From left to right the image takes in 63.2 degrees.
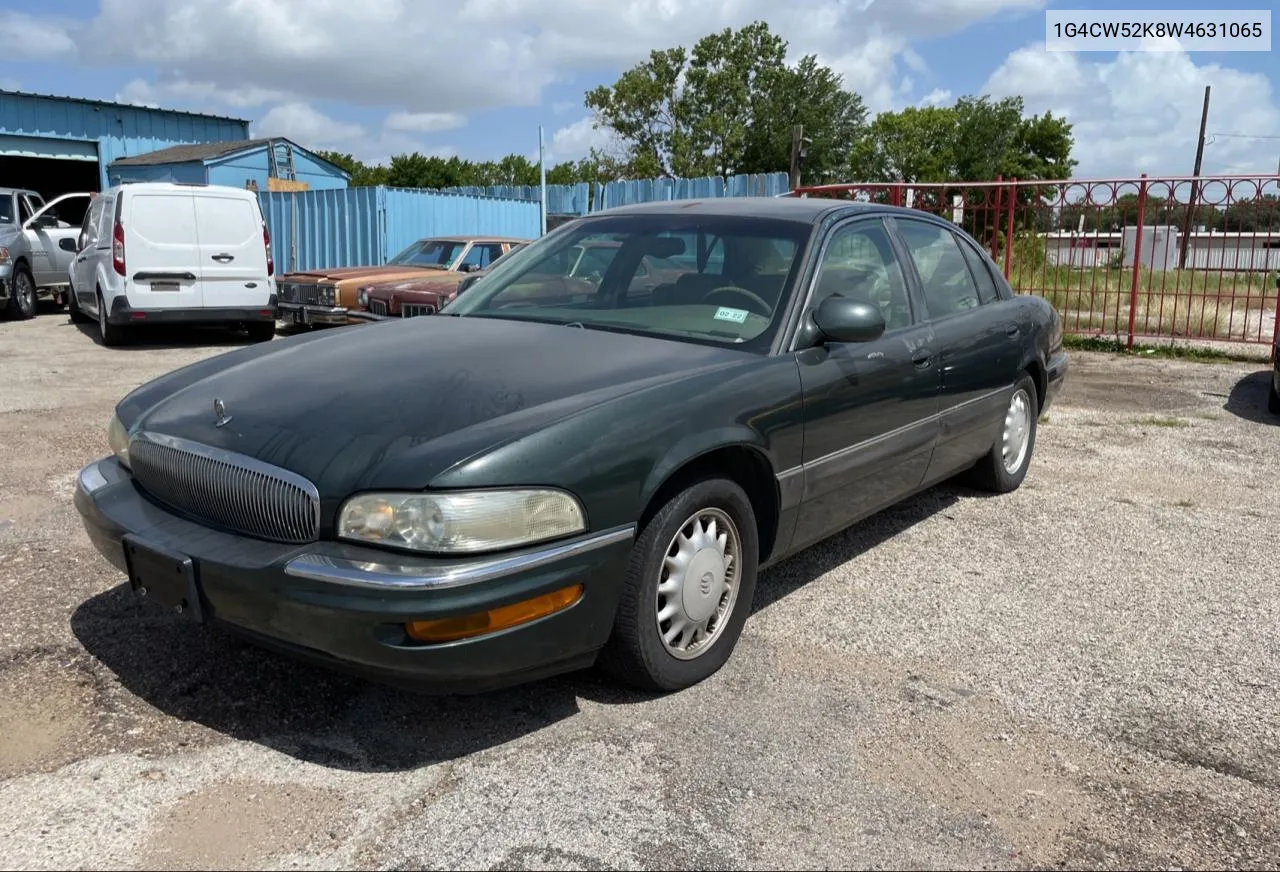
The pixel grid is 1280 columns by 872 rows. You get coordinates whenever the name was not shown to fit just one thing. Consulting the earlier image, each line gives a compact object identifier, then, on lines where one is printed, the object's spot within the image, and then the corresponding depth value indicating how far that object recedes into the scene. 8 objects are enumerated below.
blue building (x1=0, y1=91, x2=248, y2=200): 23.50
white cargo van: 11.20
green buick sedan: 2.65
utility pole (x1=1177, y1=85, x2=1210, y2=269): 11.97
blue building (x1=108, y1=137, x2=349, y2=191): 23.11
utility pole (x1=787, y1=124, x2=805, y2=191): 19.05
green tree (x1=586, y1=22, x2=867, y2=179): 55.72
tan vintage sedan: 11.97
